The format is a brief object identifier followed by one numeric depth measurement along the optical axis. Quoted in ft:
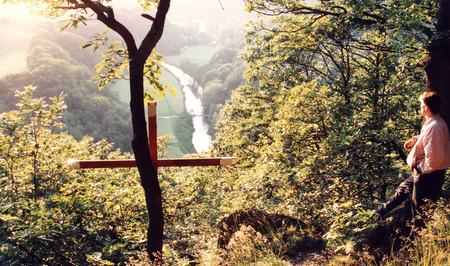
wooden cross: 23.50
